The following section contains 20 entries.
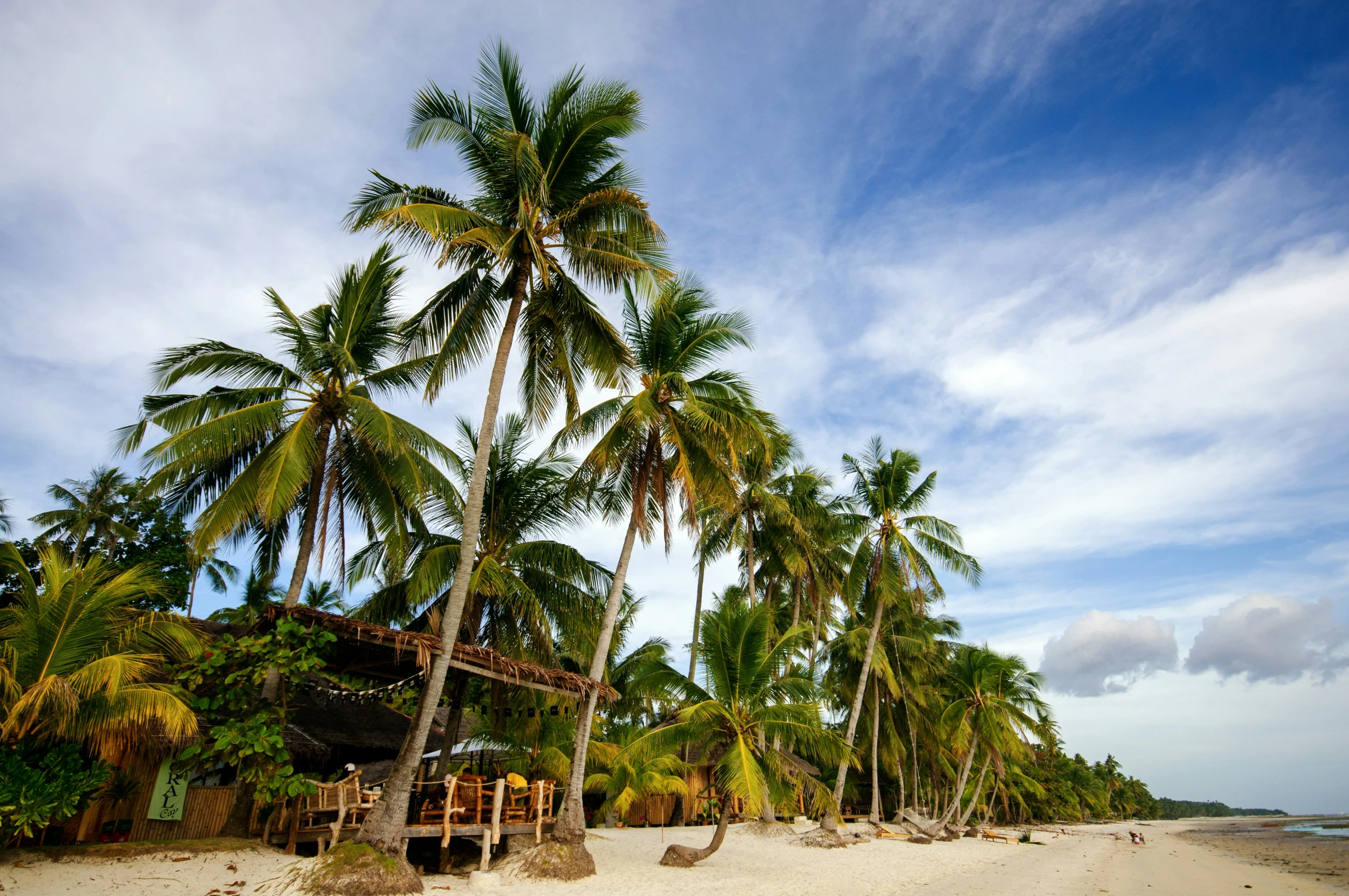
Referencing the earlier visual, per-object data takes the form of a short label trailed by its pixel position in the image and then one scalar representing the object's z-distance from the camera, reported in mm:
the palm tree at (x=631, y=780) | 19422
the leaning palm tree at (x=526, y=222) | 11617
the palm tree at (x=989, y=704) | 22828
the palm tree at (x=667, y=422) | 13969
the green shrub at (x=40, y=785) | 8367
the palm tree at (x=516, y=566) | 15172
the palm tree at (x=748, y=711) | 13148
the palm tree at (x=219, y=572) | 33281
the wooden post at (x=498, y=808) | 11484
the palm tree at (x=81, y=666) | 8656
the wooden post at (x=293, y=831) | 10977
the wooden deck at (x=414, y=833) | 10531
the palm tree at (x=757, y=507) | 22766
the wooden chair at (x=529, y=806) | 12273
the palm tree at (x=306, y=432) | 11586
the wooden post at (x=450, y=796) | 11102
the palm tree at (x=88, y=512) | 28359
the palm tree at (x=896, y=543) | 22266
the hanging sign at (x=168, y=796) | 11703
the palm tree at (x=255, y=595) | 20438
